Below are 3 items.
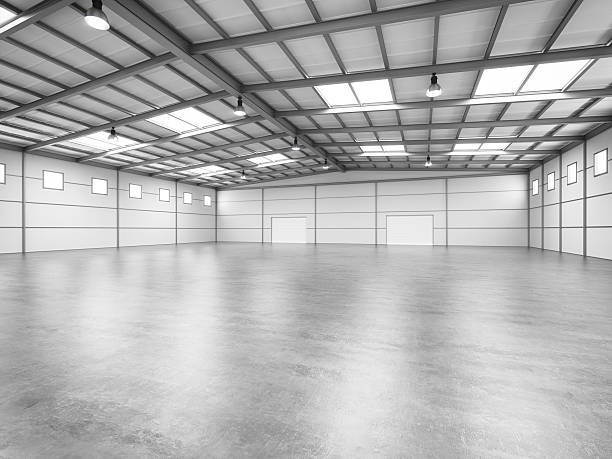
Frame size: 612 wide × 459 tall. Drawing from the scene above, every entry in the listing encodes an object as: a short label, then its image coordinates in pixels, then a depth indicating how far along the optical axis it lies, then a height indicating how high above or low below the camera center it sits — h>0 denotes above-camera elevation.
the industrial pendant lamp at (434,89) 9.94 +4.23
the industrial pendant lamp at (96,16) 6.54 +4.23
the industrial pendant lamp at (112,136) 15.18 +4.24
